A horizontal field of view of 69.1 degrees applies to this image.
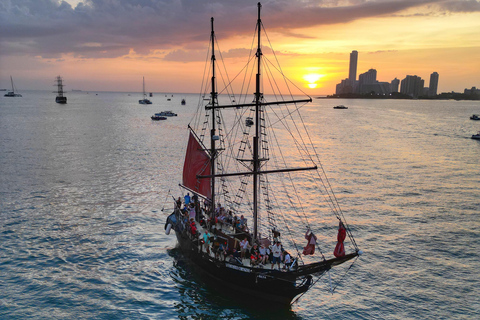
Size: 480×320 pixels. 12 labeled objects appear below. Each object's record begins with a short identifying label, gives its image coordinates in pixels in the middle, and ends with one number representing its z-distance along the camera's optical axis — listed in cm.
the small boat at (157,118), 13945
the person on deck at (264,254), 2188
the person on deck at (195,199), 3199
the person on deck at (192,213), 2915
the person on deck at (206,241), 2426
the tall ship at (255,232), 2133
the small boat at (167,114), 15148
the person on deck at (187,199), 3266
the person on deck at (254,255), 2178
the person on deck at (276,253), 2159
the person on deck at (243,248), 2280
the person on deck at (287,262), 2134
